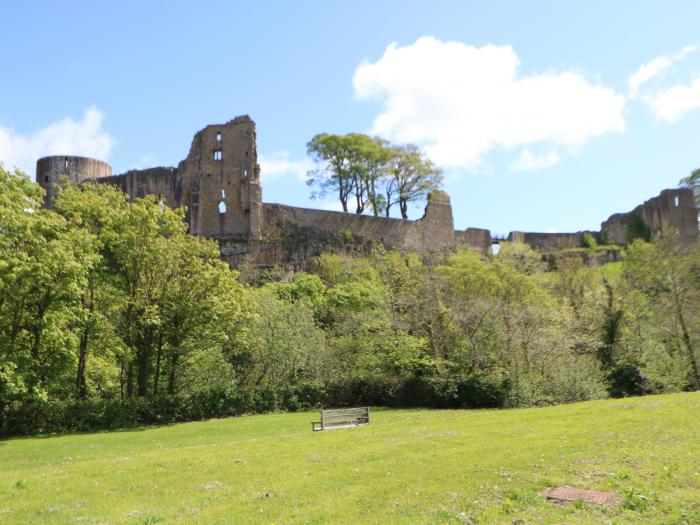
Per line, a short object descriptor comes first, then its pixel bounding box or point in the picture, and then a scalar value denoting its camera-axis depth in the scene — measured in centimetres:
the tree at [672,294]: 3077
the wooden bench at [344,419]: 1961
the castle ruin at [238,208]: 5197
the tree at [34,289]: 1961
